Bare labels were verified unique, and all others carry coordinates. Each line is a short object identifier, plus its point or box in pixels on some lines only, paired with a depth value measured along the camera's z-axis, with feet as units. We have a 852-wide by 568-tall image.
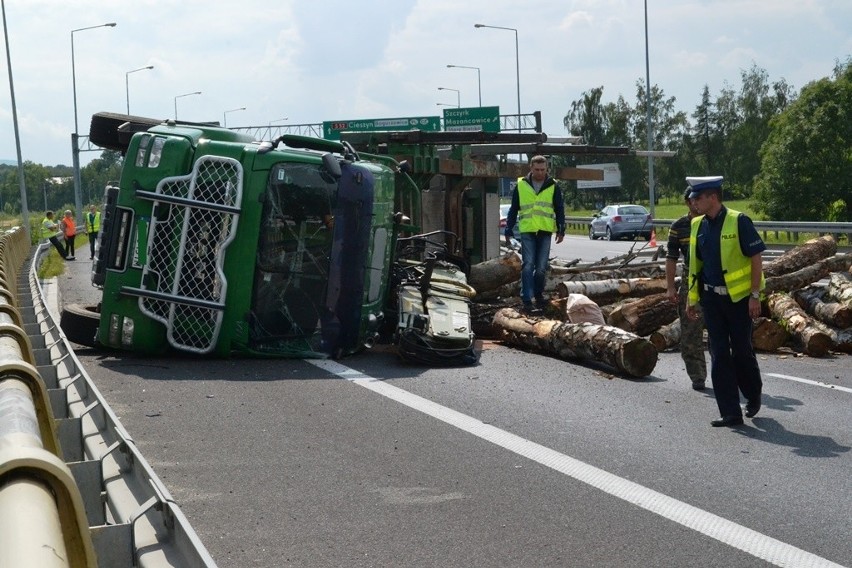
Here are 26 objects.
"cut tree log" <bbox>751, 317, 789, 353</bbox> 42.93
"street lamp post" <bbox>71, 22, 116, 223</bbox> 200.64
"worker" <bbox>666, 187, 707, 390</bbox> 33.73
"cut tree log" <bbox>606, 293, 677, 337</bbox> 42.55
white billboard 301.82
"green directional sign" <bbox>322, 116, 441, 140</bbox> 208.44
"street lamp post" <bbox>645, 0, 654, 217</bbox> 153.74
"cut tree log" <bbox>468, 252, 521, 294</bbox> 51.75
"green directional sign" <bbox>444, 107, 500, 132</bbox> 213.87
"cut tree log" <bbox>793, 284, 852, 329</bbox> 42.93
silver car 167.22
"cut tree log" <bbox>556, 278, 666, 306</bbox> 47.44
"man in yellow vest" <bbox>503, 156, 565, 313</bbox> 47.91
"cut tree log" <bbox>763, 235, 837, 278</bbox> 48.32
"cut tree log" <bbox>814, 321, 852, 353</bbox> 42.73
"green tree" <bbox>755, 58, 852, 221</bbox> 178.09
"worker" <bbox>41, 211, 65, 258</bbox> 125.29
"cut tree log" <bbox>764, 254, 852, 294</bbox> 46.91
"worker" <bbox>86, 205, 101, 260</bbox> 130.93
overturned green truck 37.70
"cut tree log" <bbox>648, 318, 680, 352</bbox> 42.57
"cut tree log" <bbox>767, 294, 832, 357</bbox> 41.93
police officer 28.30
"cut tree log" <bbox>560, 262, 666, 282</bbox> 50.11
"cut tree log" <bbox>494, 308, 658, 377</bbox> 35.50
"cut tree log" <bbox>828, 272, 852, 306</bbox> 43.42
